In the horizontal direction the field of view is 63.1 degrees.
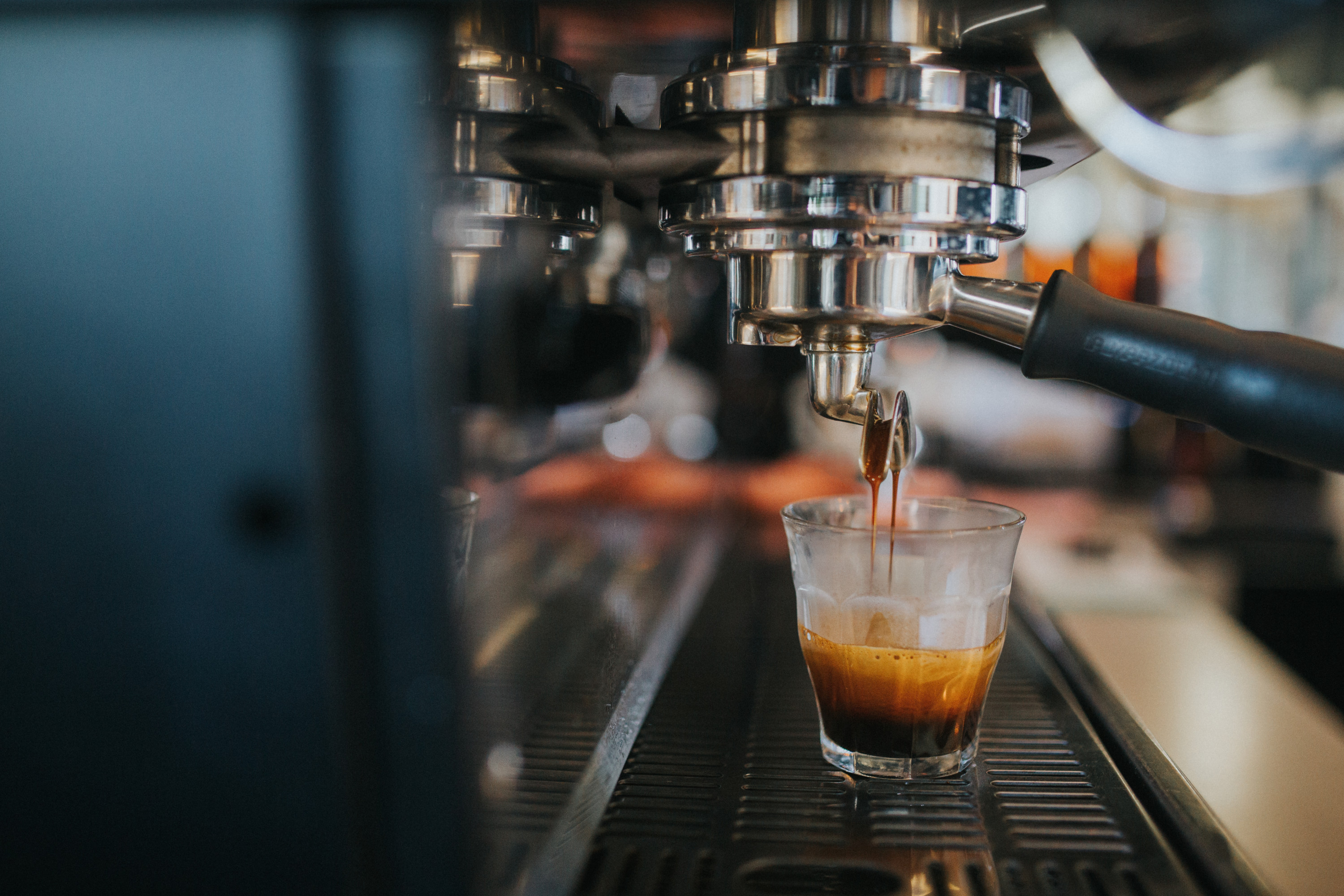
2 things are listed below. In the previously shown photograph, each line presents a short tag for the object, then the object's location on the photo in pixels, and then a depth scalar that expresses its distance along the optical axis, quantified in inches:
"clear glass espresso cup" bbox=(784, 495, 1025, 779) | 18.6
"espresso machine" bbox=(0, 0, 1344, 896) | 10.9
